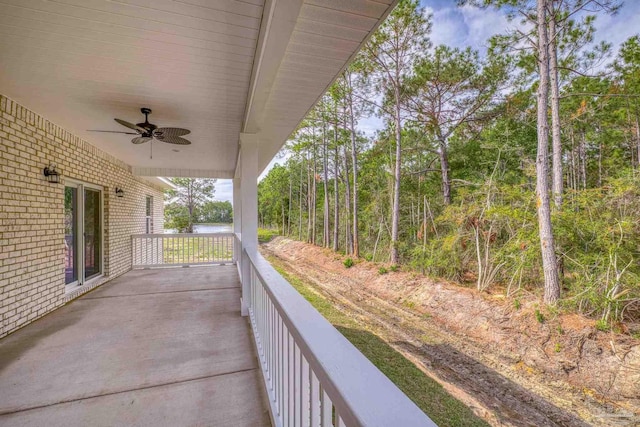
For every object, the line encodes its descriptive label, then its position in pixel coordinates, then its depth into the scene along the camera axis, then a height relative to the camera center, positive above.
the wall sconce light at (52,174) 3.88 +0.67
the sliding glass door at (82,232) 4.63 -0.20
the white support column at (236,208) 6.94 +0.29
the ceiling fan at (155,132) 3.30 +1.06
